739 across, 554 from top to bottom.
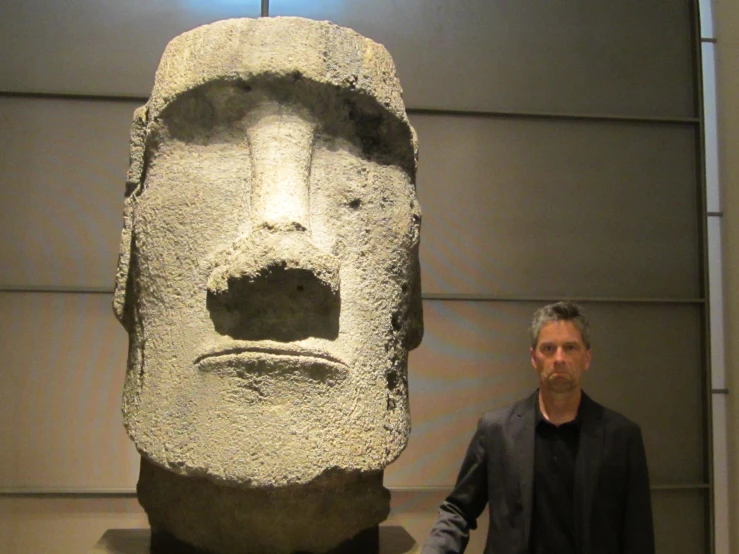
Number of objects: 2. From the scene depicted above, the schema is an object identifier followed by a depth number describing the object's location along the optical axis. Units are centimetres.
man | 184
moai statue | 161
